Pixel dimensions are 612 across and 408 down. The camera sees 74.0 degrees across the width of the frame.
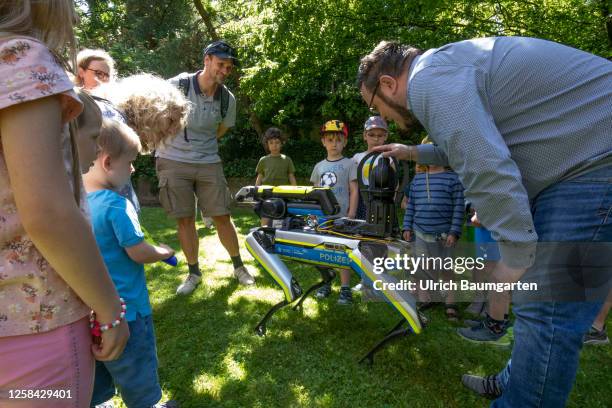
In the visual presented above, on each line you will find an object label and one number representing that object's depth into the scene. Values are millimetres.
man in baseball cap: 3820
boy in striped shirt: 3480
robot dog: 2305
